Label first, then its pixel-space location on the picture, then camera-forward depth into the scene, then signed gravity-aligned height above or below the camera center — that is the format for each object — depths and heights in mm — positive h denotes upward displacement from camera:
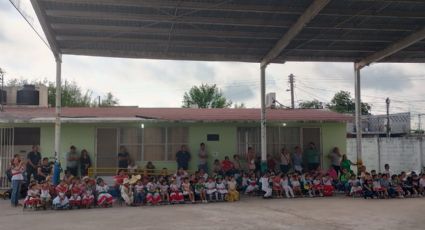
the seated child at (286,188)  15039 -1378
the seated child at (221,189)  14242 -1338
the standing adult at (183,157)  16922 -391
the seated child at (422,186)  15391 -1346
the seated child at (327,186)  15352 -1340
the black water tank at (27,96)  20859 +2394
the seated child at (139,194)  13477 -1407
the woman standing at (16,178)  13117 -899
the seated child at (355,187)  15031 -1344
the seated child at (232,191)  14195 -1402
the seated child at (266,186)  14812 -1296
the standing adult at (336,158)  17938 -462
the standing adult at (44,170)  14914 -769
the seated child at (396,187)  14969 -1341
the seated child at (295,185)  15195 -1285
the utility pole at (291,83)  41838 +6037
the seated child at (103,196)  13086 -1435
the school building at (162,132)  16719 +580
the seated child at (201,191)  14086 -1377
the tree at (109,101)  55531 +5891
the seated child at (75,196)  12781 -1406
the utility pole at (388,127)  28983 +1277
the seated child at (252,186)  15570 -1350
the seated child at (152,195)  13500 -1440
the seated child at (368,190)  14631 -1403
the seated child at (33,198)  12516 -1431
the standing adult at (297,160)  17234 -522
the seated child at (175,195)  13688 -1463
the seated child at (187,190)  13930 -1334
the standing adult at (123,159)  16531 -434
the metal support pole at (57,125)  14461 +727
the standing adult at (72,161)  16359 -502
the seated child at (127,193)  13431 -1374
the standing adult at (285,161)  17188 -537
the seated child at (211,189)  14155 -1326
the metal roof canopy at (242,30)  12539 +3741
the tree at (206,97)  56469 +6397
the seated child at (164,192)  13745 -1378
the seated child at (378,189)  14656 -1374
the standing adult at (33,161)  15141 -475
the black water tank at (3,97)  20439 +2365
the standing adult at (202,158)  17031 -413
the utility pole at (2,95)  20305 +2437
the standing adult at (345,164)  17100 -652
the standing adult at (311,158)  17656 -431
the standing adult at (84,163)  16375 -575
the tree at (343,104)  50156 +4908
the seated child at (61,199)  12555 -1448
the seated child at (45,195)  12555 -1344
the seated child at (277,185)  14995 -1271
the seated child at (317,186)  15284 -1332
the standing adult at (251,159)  16781 -452
